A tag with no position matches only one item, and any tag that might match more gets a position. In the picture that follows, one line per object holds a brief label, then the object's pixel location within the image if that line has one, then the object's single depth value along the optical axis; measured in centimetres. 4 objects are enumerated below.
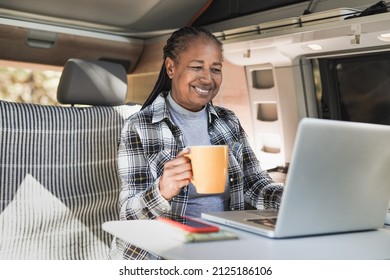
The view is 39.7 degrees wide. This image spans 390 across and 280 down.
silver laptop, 92
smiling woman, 148
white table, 82
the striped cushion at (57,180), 168
